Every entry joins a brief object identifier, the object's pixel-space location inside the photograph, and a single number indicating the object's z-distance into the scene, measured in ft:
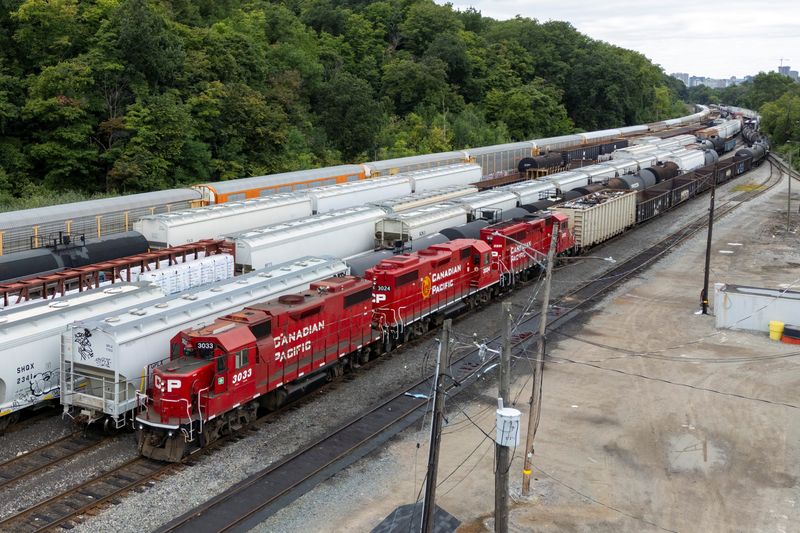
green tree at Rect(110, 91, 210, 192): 165.27
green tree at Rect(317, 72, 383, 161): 253.85
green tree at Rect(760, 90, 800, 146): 378.90
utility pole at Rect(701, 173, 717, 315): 116.11
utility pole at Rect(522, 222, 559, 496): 60.32
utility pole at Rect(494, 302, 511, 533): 47.83
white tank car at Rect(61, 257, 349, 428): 66.95
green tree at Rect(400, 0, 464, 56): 363.35
